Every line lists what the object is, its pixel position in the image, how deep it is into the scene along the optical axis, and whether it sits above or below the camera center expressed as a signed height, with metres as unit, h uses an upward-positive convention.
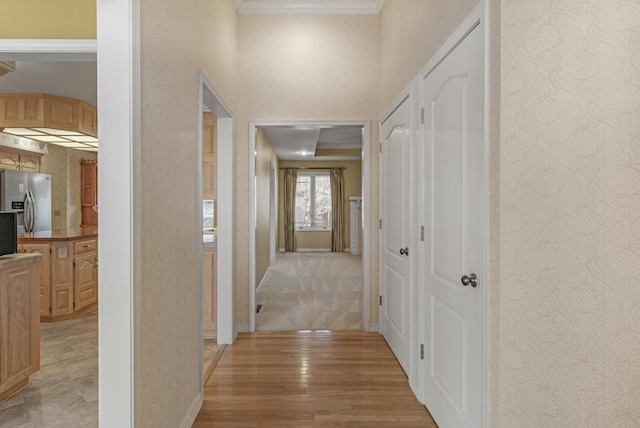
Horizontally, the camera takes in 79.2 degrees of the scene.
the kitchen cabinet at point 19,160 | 5.27 +0.72
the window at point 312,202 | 10.45 +0.21
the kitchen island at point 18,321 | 2.43 -0.73
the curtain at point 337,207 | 10.21 +0.07
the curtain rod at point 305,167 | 10.18 +1.13
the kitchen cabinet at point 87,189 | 7.28 +0.40
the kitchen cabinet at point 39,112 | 4.43 +1.13
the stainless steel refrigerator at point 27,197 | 4.80 +0.17
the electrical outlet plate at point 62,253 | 4.06 -0.45
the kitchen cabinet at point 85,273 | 4.19 -0.71
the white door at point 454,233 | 1.64 -0.11
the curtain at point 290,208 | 10.16 +0.05
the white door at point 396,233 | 2.78 -0.18
